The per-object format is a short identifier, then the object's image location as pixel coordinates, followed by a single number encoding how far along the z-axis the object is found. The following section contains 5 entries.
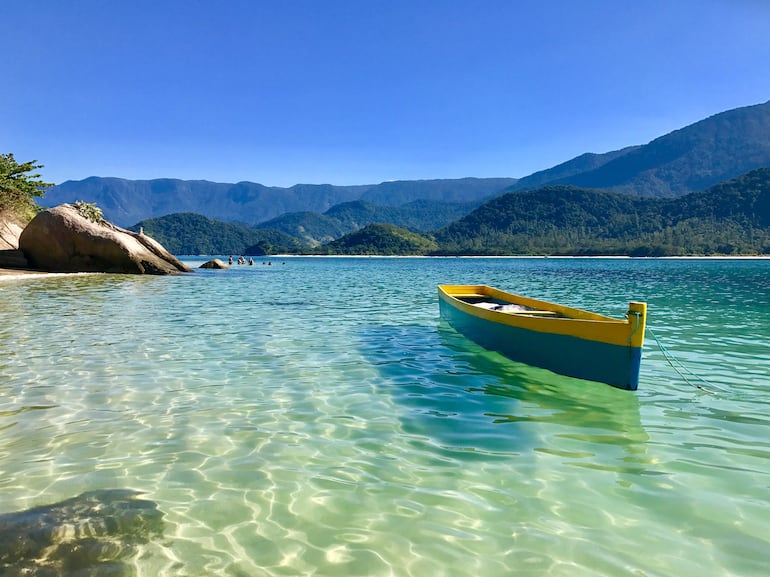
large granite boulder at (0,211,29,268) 39.88
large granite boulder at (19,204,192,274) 39.31
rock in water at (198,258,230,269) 65.56
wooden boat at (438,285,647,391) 8.94
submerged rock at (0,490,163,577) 3.93
